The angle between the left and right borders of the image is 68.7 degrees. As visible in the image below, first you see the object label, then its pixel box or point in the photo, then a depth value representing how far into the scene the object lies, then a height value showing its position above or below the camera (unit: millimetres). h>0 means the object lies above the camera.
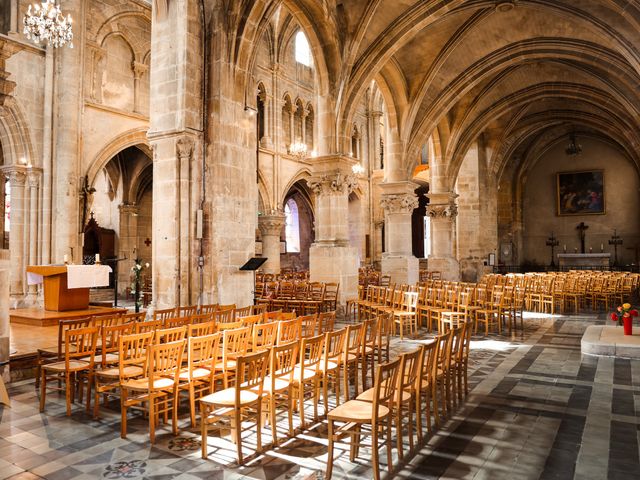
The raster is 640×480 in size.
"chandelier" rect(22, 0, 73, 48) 10195 +5228
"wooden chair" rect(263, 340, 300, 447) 3924 -1127
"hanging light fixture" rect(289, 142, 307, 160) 22361 +5193
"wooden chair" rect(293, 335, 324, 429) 4250 -1125
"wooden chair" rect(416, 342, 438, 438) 3877 -1102
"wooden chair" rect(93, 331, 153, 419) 4195 -1029
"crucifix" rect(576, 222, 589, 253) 27953 +1429
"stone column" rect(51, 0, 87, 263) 14172 +3320
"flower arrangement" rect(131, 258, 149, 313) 10344 -455
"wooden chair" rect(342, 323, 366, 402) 4829 -1071
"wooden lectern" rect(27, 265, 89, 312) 9022 -695
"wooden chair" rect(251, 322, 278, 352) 5090 -896
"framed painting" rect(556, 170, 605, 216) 27797 +3758
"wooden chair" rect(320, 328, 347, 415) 4480 -1100
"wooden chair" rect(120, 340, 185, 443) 3965 -1128
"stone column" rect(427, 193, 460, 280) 19672 +1102
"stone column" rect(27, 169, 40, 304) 14008 +1391
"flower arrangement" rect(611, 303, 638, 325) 7402 -919
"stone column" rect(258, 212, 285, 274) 22062 +962
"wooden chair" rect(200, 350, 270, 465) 3535 -1156
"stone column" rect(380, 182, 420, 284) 16469 +876
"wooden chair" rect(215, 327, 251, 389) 4648 -978
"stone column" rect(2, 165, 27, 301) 13844 +899
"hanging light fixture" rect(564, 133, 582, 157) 24641 +5609
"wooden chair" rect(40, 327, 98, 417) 4598 -1087
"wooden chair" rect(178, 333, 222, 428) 4250 -1089
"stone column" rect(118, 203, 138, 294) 20812 +998
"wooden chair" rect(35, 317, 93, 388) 5204 -1115
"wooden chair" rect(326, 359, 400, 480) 3270 -1182
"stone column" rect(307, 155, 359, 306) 12836 +889
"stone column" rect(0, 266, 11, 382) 5570 -720
